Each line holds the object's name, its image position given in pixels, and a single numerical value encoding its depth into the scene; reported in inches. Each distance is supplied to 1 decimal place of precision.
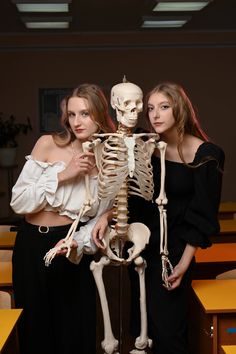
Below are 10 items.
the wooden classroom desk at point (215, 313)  95.3
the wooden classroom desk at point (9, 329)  81.1
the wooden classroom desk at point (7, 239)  149.2
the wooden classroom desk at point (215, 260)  133.0
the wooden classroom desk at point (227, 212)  201.3
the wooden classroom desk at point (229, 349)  75.3
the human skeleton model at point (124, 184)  85.9
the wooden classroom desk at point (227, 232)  165.3
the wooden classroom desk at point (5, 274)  114.5
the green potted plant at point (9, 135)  310.5
